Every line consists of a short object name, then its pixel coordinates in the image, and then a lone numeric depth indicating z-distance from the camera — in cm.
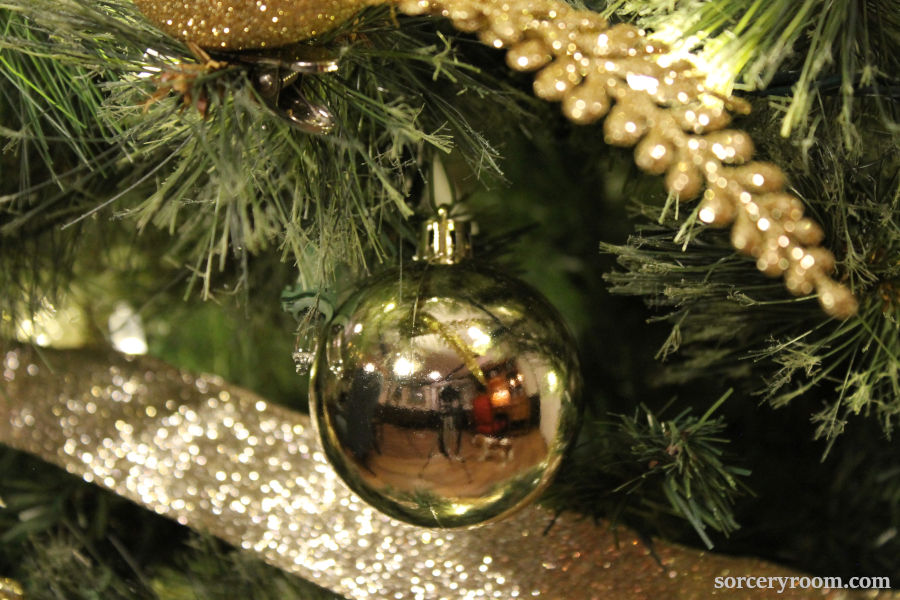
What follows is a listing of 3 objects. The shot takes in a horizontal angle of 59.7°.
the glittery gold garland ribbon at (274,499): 46
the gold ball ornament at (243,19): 29
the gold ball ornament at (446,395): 35
